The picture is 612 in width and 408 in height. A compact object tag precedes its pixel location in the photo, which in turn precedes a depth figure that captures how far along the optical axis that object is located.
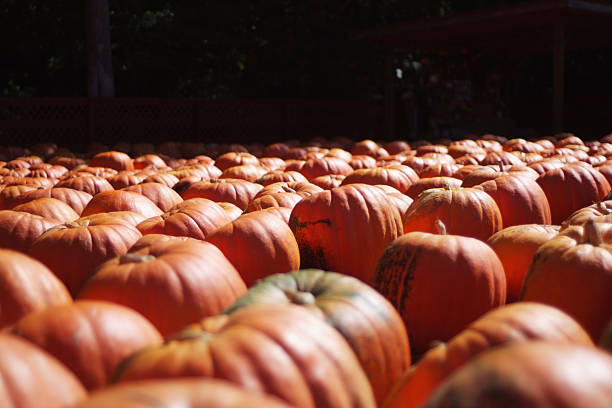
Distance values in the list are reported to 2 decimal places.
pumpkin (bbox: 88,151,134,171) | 6.96
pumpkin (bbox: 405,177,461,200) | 4.60
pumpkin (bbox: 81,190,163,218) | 4.02
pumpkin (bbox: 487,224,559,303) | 3.09
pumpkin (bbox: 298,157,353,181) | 5.95
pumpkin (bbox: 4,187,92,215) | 4.45
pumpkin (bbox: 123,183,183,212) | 4.55
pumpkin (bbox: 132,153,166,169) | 7.18
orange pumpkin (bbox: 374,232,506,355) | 2.64
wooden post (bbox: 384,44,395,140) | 14.27
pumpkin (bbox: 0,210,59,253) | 3.35
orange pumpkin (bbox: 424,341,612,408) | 1.06
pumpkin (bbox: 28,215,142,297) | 2.91
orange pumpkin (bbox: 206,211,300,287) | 3.13
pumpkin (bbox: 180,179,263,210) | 4.62
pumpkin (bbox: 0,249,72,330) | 2.05
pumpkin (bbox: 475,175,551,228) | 4.20
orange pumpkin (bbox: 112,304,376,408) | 1.36
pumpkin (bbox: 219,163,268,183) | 5.64
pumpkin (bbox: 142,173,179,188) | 5.27
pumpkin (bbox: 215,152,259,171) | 6.91
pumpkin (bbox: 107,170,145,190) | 5.33
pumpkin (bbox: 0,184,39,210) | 4.59
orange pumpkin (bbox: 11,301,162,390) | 1.61
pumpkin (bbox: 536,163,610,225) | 4.78
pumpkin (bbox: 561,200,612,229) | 3.10
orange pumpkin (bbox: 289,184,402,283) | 3.53
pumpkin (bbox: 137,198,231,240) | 3.39
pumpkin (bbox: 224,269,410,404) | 1.84
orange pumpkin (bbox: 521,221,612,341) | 2.32
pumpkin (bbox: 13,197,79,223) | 3.91
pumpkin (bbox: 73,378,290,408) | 1.01
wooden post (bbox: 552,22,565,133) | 12.01
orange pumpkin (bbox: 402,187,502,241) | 3.68
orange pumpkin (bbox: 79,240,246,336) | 2.23
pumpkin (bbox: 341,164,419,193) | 4.94
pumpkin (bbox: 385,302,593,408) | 1.62
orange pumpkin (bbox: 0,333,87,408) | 1.27
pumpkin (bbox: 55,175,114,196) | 5.03
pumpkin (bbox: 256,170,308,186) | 5.20
